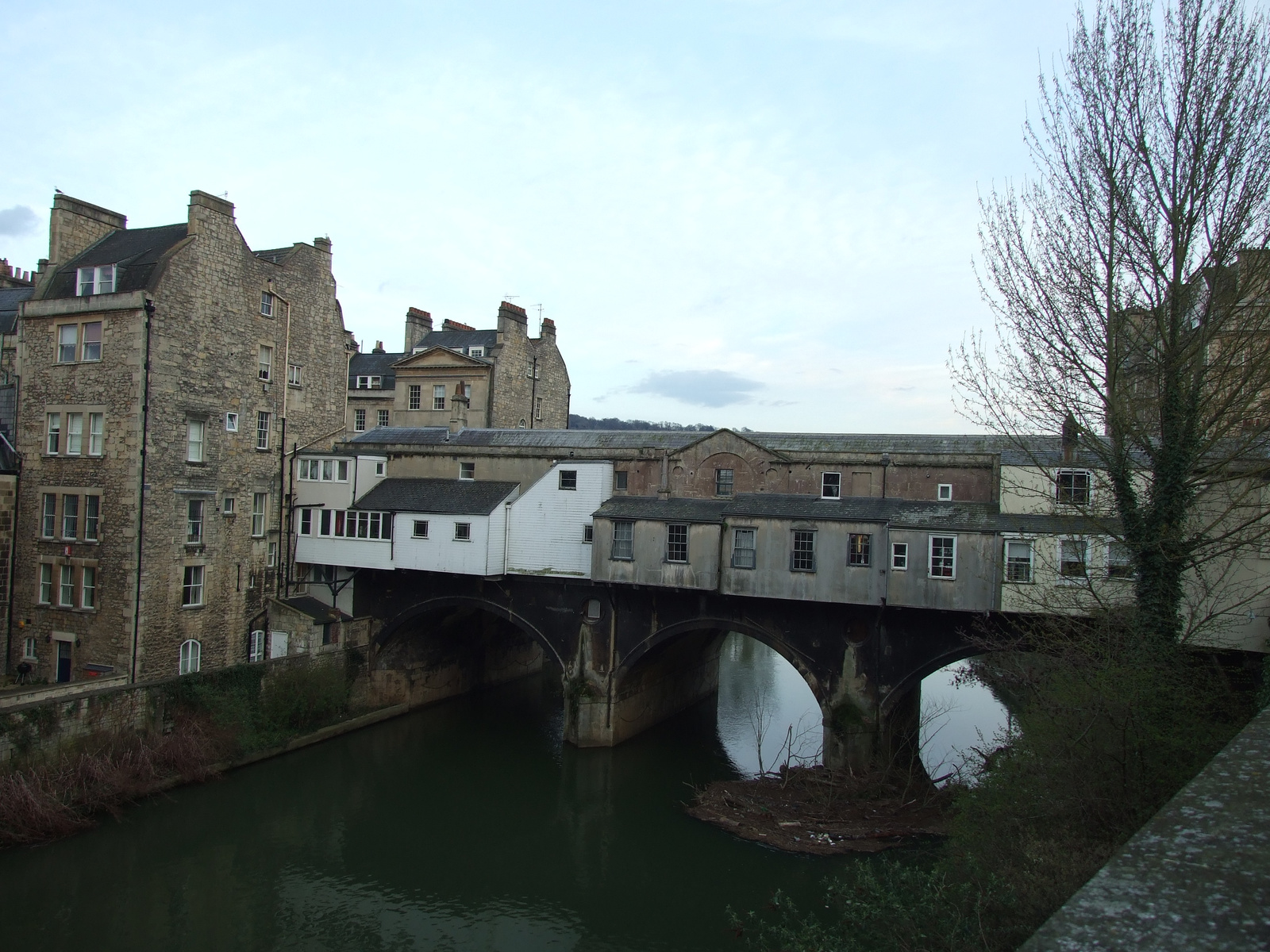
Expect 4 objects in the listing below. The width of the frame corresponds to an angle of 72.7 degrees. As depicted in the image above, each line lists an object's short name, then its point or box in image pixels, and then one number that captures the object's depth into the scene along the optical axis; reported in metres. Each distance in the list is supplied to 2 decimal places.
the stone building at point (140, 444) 24.81
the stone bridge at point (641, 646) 23.56
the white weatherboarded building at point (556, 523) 27.39
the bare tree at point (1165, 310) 12.42
